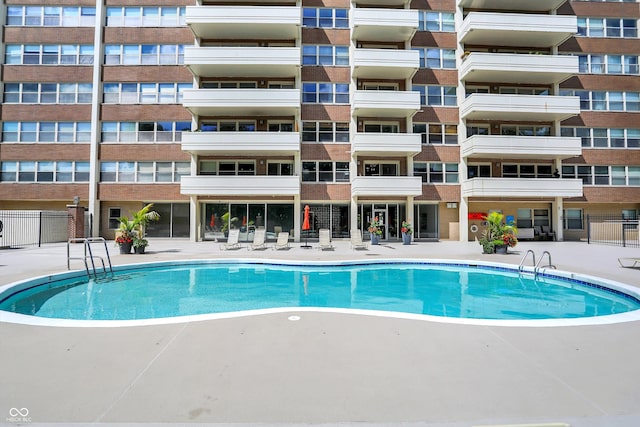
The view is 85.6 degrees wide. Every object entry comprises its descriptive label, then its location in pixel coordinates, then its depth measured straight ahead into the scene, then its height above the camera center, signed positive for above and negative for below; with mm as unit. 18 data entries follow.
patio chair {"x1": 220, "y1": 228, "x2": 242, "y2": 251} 19850 -611
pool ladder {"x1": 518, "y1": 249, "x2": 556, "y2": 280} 11241 -1320
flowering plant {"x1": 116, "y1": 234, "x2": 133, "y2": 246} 16161 -493
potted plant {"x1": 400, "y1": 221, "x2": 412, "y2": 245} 23047 -428
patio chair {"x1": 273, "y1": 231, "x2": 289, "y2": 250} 19531 -709
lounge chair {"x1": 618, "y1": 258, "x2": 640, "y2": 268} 11720 -1263
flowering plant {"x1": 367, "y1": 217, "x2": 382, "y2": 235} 22094 +36
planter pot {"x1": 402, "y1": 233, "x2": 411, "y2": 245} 23031 -628
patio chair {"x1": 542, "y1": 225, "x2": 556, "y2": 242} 25609 -252
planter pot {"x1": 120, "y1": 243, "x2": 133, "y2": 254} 16172 -872
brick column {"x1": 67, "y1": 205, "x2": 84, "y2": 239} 22641 +490
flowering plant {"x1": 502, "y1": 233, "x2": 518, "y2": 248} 16781 -553
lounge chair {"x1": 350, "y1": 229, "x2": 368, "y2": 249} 19109 -693
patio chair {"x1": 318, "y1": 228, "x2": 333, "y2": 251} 19281 -559
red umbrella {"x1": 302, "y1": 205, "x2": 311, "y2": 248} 20381 +387
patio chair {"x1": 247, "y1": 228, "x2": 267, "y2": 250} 19703 -599
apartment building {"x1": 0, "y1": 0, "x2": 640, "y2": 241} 24703 +8488
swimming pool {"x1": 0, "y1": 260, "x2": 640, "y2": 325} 7492 -1743
